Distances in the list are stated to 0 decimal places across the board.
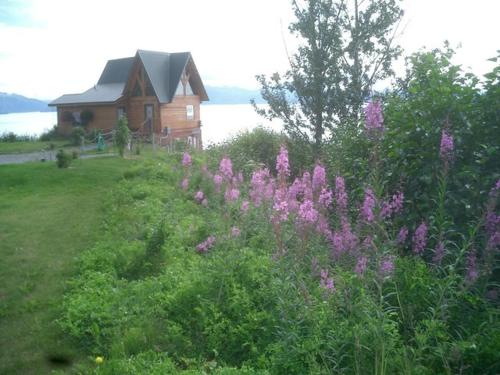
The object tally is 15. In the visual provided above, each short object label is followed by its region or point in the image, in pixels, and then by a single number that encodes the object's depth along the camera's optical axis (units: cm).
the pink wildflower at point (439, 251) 389
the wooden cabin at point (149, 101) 3189
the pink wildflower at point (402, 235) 436
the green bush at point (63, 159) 1731
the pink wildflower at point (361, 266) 385
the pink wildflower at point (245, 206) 595
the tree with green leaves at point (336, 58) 1204
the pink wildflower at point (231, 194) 608
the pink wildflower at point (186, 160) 729
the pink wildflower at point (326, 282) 396
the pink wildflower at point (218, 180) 691
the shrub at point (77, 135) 3042
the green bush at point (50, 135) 3537
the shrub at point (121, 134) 2016
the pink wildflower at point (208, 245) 630
